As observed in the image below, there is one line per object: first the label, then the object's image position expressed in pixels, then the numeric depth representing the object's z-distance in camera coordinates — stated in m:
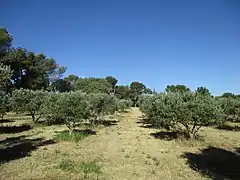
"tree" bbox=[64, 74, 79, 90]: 85.98
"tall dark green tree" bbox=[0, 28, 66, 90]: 42.19
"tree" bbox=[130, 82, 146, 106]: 98.63
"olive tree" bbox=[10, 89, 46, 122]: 23.60
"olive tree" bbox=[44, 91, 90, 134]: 16.76
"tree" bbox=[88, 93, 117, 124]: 23.48
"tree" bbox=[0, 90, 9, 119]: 17.29
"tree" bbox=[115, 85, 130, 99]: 95.49
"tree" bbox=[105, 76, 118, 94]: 109.07
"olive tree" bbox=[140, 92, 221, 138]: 15.66
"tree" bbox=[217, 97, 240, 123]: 25.96
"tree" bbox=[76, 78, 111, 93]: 51.73
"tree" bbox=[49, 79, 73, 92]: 65.71
